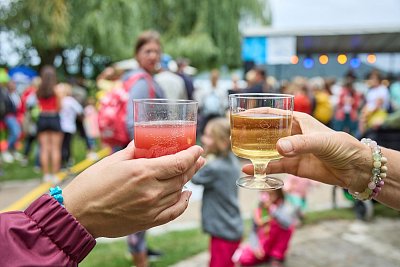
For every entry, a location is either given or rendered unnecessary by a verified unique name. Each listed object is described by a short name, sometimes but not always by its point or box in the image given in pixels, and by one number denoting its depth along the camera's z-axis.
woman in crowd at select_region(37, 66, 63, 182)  6.41
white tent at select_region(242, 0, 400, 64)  9.86
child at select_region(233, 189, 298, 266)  3.75
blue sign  9.98
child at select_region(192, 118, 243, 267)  3.20
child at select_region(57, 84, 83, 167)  7.61
